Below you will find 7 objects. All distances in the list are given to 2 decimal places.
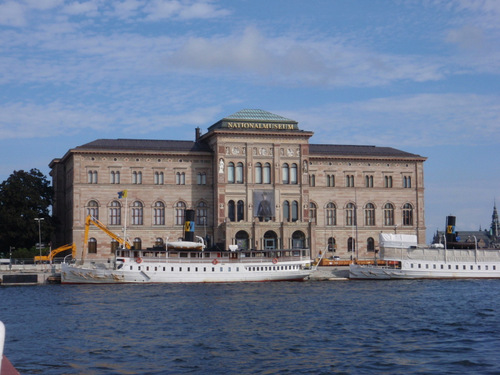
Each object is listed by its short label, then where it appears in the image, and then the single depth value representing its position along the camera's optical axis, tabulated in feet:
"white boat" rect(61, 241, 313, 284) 274.98
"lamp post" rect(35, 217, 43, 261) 322.06
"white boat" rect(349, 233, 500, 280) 296.30
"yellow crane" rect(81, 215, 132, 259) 317.13
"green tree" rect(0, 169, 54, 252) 350.23
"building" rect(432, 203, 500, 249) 328.08
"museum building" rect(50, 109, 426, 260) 356.18
